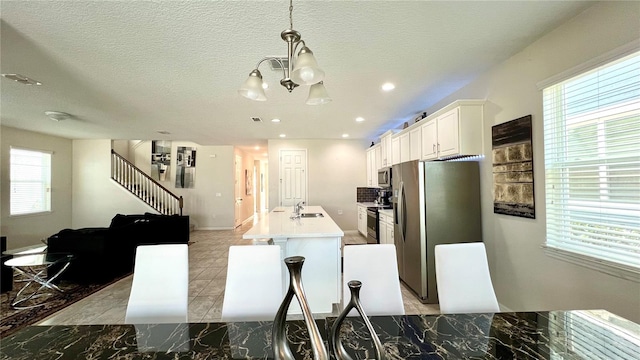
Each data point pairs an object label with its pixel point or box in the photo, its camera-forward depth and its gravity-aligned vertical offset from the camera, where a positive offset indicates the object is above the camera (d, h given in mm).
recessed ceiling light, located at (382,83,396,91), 3172 +1219
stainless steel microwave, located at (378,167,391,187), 5117 +125
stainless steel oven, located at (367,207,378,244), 4887 -833
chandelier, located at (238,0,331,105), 1391 +639
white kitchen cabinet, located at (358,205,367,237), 5912 -883
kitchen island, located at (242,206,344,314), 2693 -861
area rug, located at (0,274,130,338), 2623 -1373
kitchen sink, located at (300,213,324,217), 4123 -499
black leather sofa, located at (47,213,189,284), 3627 -932
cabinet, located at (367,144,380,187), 6070 +417
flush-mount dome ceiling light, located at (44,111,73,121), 4258 +1226
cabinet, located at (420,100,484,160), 2896 +617
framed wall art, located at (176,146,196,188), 7969 +584
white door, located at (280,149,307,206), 7074 +228
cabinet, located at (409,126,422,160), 3843 +607
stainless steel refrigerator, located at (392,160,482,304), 3008 -326
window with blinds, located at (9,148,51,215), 5551 +151
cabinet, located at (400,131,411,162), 4227 +602
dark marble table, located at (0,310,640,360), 968 -644
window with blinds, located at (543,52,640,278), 1616 +105
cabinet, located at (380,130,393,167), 5086 +706
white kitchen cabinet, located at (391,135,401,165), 4630 +613
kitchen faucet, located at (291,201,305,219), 3765 -466
